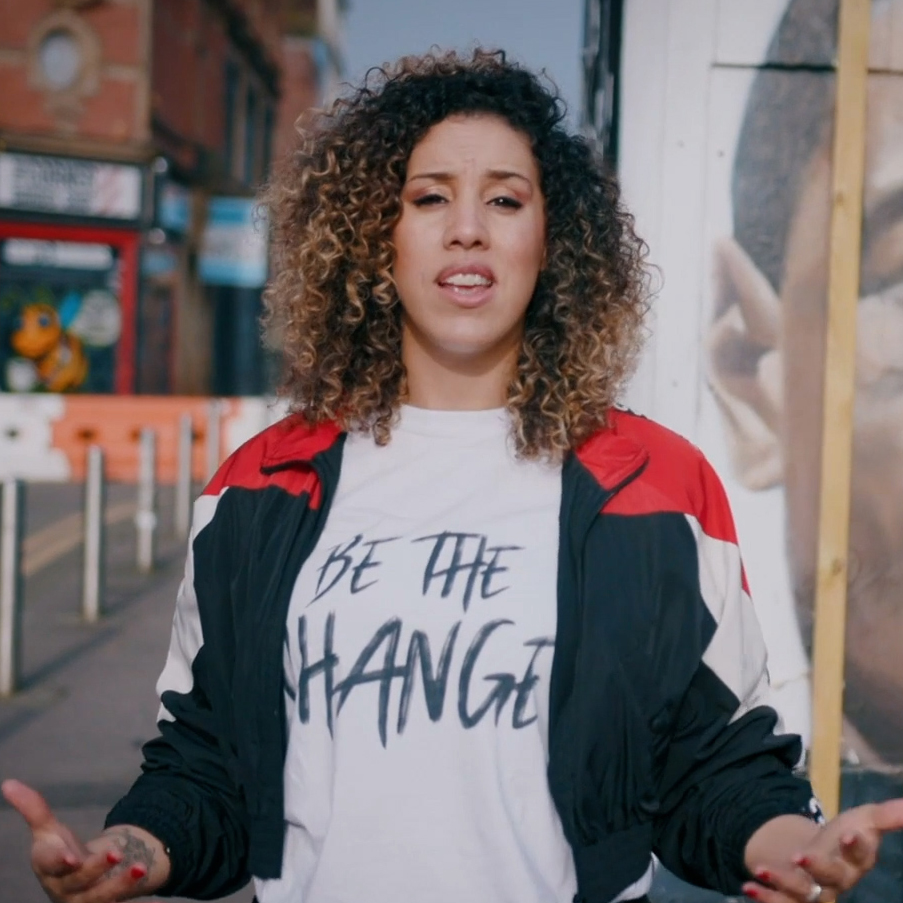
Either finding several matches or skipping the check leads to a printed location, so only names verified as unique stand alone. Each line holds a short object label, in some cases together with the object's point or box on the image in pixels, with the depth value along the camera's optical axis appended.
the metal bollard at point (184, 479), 11.77
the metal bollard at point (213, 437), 14.04
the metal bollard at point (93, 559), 8.49
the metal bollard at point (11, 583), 6.78
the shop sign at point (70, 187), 21.75
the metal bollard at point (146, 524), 10.11
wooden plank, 3.62
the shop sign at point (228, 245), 26.31
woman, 2.01
